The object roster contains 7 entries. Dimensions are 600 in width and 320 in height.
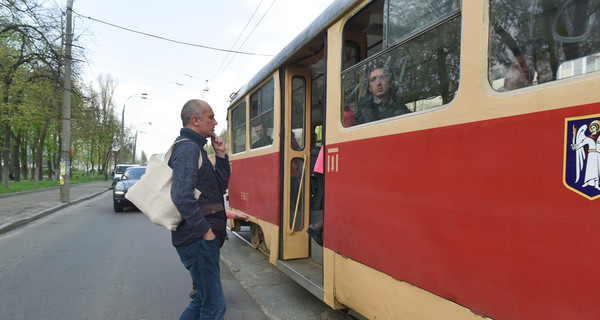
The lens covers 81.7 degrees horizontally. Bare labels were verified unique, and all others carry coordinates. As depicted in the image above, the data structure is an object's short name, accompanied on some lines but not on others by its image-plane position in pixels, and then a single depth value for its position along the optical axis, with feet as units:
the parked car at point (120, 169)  75.41
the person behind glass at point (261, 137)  14.83
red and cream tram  4.17
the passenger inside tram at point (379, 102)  7.19
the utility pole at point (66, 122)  41.63
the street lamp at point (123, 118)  101.69
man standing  6.70
